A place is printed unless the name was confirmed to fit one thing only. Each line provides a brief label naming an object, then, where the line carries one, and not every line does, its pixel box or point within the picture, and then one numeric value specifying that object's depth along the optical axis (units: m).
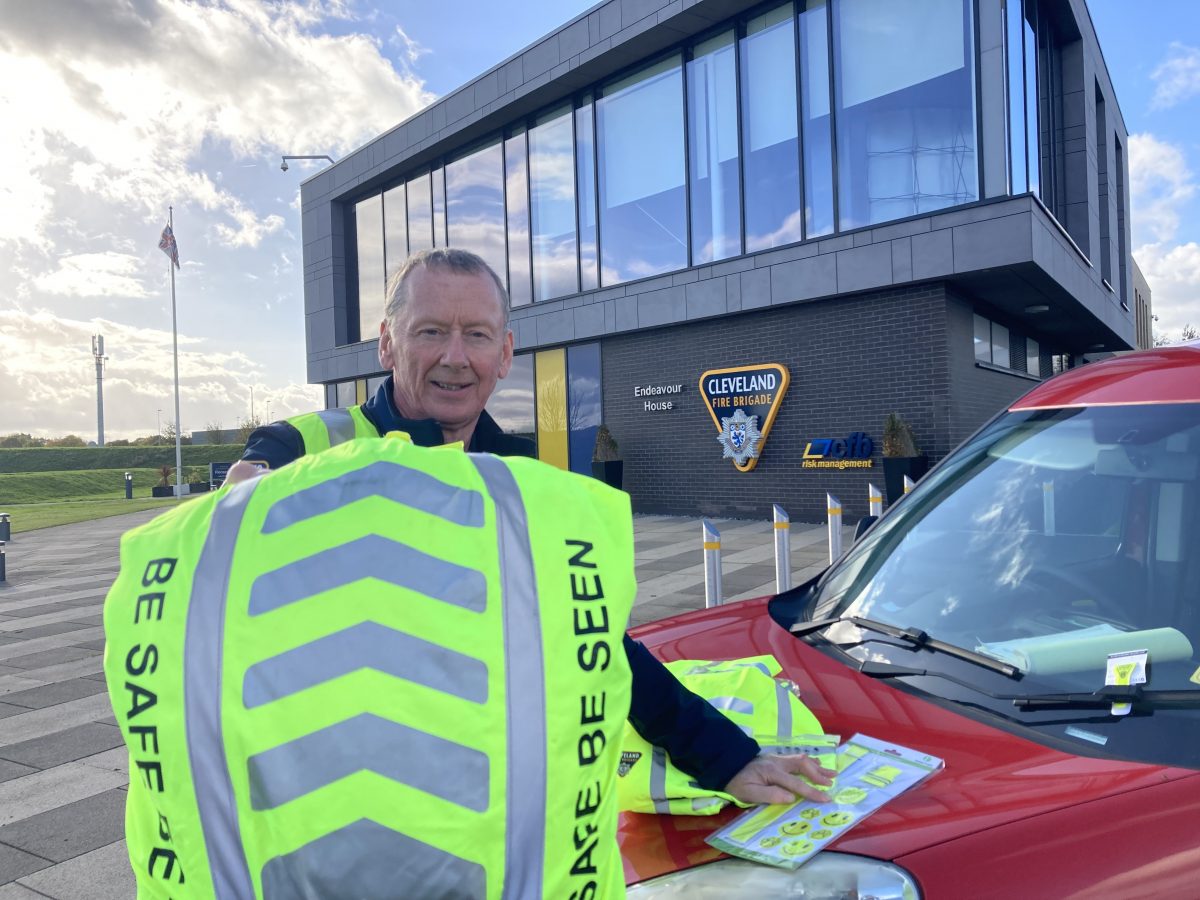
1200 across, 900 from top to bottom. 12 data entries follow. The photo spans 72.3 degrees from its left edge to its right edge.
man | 1.90
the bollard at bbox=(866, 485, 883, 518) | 8.50
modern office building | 12.46
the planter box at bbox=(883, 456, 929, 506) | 12.20
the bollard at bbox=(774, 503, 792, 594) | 7.21
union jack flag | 31.34
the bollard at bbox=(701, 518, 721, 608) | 6.65
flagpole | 31.86
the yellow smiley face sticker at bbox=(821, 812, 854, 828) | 1.35
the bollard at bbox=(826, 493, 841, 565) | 8.27
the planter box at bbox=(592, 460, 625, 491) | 16.12
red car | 1.25
